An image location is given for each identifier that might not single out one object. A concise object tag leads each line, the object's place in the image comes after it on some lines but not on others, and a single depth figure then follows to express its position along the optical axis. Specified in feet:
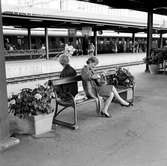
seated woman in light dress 13.69
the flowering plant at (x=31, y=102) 11.41
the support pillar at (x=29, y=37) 71.30
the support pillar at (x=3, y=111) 10.18
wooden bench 12.39
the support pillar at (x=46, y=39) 67.36
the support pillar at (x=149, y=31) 32.14
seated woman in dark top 13.46
